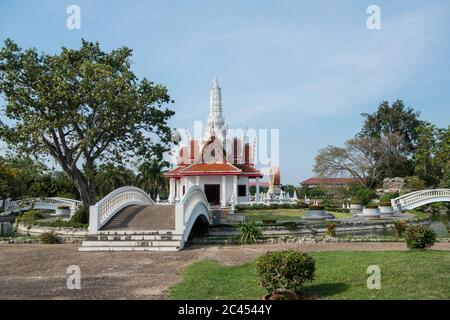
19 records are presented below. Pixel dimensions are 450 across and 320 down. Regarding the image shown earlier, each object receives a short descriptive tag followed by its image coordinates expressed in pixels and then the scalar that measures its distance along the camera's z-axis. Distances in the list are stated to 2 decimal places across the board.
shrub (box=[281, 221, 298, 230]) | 21.70
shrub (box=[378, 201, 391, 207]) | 35.12
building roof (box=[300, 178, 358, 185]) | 57.14
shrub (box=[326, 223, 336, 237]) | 20.44
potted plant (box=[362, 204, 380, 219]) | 31.57
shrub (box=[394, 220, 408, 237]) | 21.19
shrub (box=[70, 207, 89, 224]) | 22.69
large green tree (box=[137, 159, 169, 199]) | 53.12
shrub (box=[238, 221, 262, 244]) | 18.17
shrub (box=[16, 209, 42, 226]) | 22.23
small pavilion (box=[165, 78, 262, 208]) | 38.34
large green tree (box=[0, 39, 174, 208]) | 20.20
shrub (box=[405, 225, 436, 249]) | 13.09
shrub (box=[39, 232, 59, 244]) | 18.41
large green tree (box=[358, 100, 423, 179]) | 55.25
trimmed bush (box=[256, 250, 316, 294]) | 7.70
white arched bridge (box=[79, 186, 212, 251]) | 15.96
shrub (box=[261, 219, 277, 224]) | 22.60
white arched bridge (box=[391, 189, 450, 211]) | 39.00
